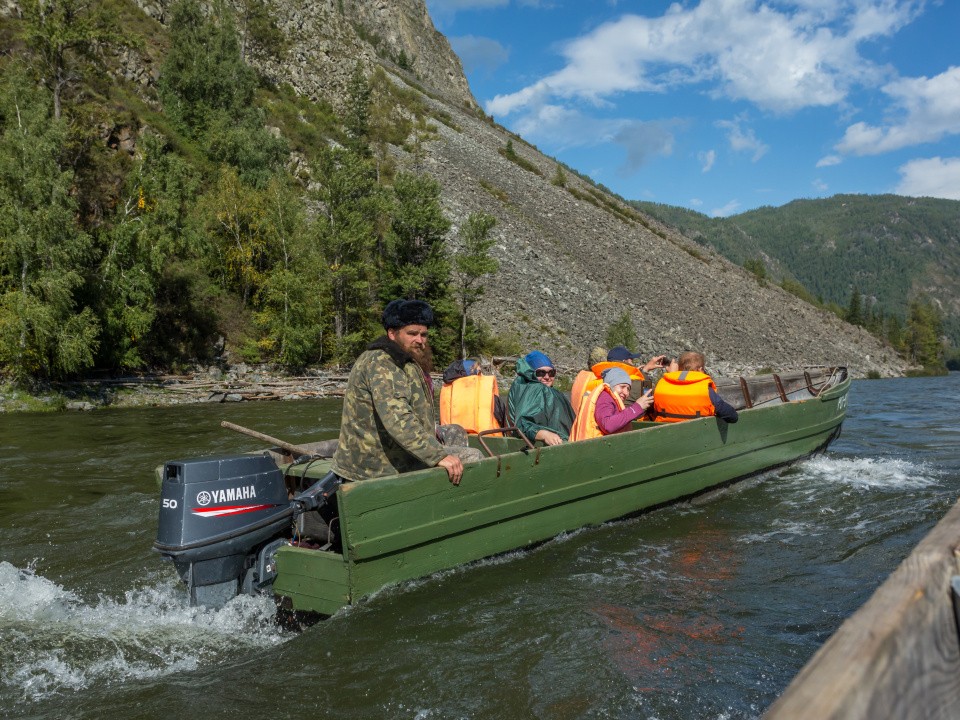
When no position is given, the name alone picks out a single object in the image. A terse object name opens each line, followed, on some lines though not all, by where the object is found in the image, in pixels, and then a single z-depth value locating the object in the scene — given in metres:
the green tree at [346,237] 34.81
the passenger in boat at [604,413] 7.83
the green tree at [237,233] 33.75
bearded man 5.24
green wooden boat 5.15
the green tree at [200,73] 41.19
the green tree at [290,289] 30.86
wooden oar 6.54
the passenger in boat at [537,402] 7.71
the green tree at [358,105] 54.25
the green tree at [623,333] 41.47
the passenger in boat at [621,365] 8.46
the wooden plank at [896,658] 1.33
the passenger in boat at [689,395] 8.84
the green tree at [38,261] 20.81
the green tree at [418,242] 38.16
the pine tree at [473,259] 38.31
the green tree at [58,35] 28.34
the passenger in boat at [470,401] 8.05
